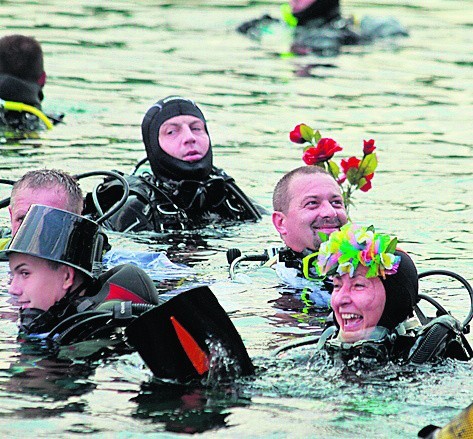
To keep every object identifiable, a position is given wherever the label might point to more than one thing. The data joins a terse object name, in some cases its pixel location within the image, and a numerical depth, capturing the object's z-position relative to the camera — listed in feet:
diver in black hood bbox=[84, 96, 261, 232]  62.08
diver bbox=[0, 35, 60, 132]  82.48
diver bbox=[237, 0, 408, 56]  130.93
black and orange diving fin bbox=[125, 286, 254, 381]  37.04
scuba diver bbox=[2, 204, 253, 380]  37.68
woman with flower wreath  38.01
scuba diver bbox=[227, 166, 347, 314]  49.75
